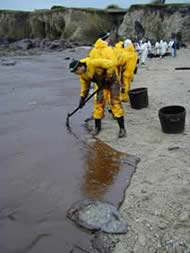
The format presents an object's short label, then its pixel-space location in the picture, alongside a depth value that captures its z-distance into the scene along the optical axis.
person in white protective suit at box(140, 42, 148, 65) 16.27
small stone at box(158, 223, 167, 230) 3.53
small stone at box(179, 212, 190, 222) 3.62
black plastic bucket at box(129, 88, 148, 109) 7.47
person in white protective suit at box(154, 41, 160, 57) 18.98
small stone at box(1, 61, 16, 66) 19.57
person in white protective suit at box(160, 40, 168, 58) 18.74
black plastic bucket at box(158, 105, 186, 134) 5.71
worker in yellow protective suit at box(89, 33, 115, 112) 5.83
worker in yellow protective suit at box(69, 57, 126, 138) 5.52
